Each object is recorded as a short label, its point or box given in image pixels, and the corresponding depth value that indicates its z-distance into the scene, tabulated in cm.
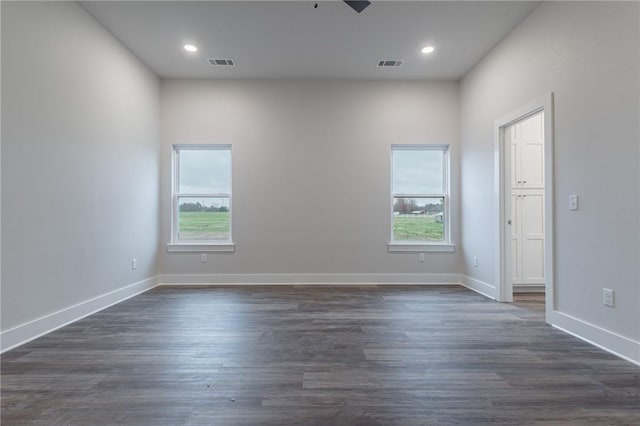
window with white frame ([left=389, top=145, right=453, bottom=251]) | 461
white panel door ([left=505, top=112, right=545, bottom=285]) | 393
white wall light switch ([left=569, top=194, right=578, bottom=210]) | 249
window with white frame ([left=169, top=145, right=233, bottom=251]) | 457
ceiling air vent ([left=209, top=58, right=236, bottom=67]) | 393
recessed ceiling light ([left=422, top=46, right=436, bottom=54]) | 363
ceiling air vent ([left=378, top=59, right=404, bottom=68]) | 395
